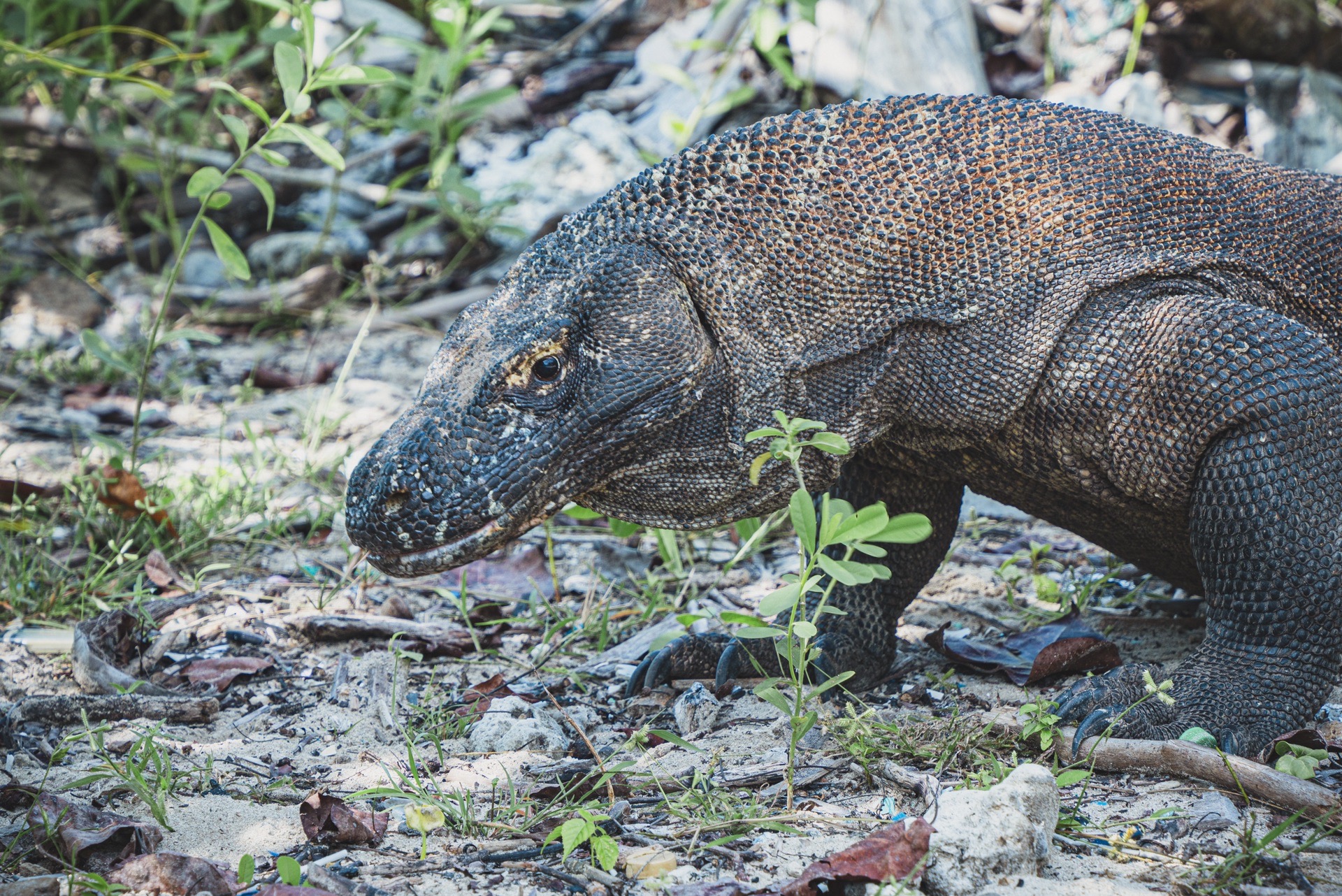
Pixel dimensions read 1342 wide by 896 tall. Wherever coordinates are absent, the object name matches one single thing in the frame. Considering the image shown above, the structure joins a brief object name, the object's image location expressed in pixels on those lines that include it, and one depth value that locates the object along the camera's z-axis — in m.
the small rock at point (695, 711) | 6.15
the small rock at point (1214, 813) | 4.80
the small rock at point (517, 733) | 5.87
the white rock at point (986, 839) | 4.32
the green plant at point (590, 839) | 4.48
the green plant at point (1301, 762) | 5.10
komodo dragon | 5.51
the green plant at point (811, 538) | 4.80
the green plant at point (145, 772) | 5.11
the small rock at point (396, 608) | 7.95
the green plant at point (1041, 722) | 5.38
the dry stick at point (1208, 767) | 4.86
